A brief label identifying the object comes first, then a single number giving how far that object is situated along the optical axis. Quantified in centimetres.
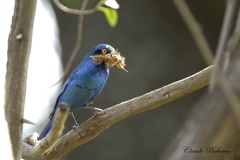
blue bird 648
